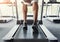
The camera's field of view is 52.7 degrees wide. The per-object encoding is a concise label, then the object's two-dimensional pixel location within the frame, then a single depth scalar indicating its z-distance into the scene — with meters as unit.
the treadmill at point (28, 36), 0.92
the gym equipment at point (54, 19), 2.03
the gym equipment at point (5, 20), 2.01
